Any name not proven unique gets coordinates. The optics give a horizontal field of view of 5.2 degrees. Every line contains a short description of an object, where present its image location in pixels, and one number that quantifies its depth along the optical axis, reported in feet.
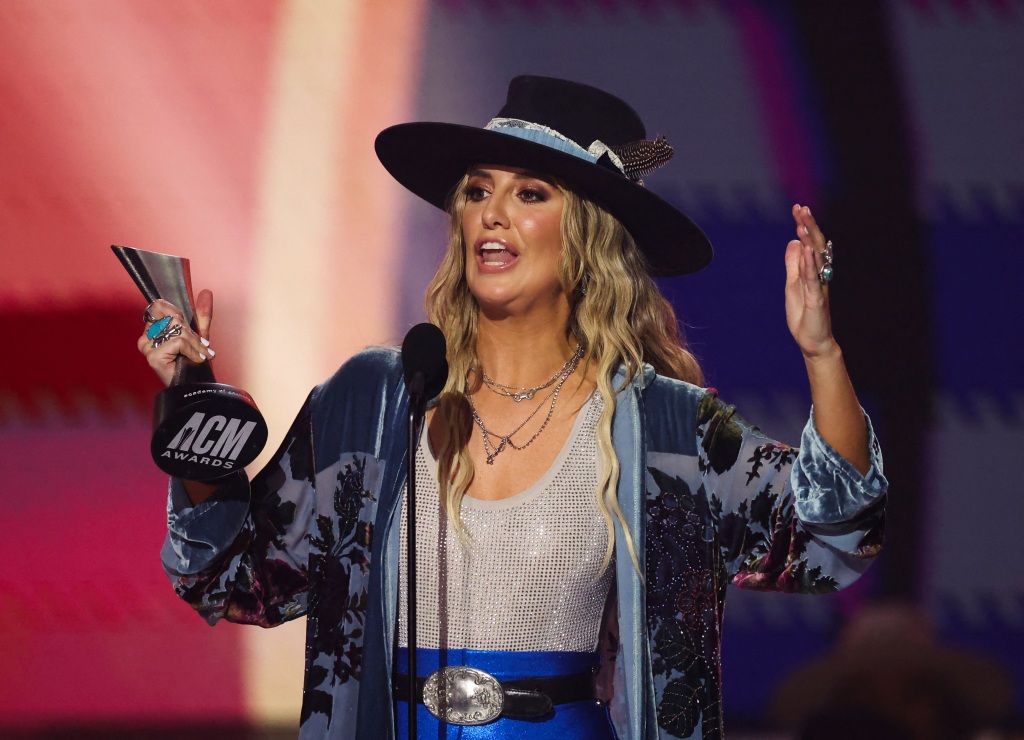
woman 35.71
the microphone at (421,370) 35.24
